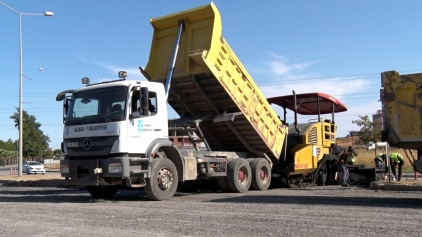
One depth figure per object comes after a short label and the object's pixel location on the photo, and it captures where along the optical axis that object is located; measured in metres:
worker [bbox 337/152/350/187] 15.39
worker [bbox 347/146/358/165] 15.97
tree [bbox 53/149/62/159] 95.14
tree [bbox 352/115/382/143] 32.06
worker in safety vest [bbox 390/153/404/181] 16.02
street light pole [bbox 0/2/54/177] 24.39
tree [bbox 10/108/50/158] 64.12
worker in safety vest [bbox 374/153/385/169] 16.50
